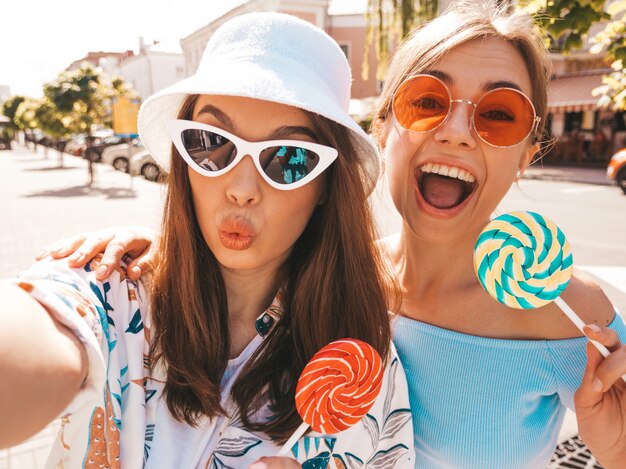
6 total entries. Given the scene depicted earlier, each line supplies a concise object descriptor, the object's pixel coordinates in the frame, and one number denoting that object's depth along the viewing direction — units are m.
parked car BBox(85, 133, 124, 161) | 29.75
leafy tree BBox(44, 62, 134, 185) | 17.95
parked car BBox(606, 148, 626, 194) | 14.93
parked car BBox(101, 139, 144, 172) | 23.93
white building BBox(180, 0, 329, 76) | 31.01
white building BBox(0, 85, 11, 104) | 122.55
